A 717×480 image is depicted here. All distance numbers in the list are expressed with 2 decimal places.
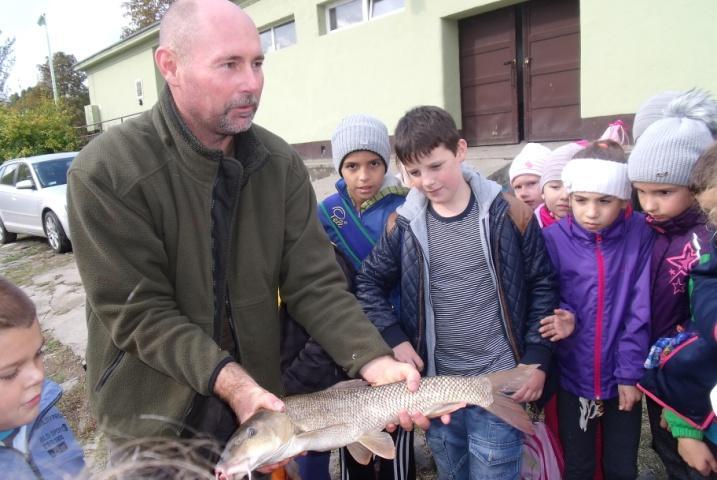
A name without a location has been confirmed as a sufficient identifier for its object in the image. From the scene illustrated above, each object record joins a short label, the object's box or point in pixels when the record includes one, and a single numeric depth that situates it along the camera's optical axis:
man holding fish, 2.00
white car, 10.90
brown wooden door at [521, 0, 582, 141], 8.57
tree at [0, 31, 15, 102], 40.53
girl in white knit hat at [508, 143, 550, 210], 4.04
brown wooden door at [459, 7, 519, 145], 9.44
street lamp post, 32.65
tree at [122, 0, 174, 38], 36.19
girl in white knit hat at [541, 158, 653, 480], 2.76
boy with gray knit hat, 3.19
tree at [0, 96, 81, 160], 22.75
